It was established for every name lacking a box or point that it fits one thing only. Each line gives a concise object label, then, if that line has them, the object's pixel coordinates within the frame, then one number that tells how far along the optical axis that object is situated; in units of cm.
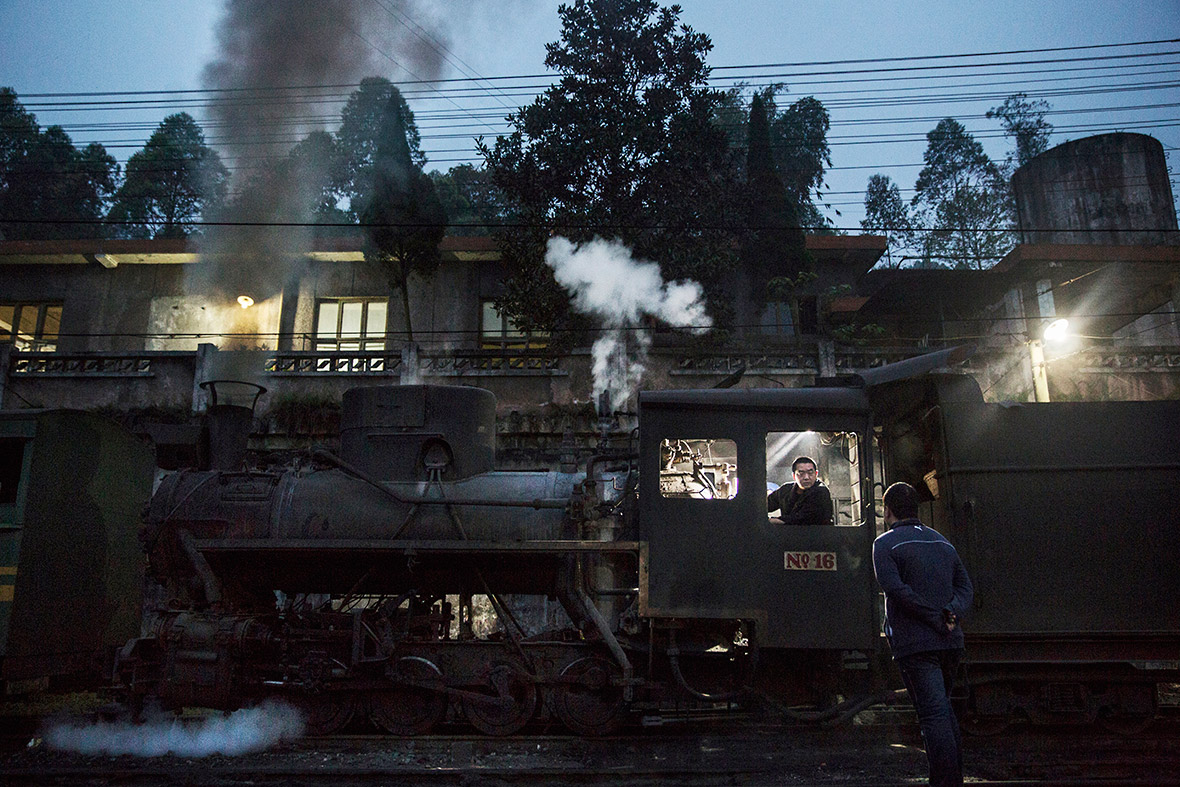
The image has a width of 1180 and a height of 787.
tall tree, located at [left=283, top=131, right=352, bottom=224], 1316
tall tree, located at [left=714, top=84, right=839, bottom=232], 2812
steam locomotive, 597
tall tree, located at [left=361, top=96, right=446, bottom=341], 1698
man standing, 416
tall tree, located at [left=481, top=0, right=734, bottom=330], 1538
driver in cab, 598
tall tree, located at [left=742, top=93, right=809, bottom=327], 1817
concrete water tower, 2538
